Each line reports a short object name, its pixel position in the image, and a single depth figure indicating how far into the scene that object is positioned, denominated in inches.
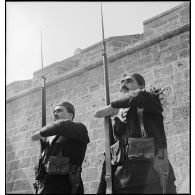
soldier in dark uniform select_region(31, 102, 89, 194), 131.8
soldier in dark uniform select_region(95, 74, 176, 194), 114.4
